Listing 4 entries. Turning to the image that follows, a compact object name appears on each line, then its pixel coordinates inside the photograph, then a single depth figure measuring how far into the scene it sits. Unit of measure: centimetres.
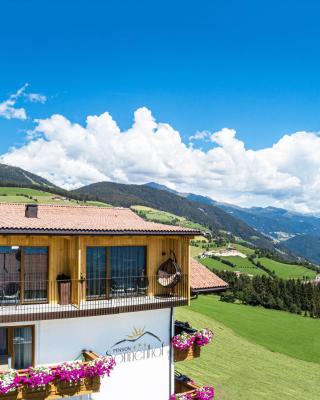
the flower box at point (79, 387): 1502
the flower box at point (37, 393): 1445
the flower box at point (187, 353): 1895
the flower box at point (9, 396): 1412
